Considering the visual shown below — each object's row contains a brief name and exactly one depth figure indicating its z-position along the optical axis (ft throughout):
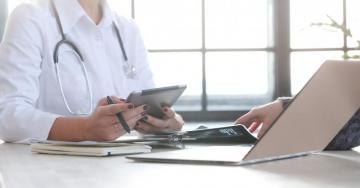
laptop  3.99
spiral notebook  4.72
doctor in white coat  5.55
